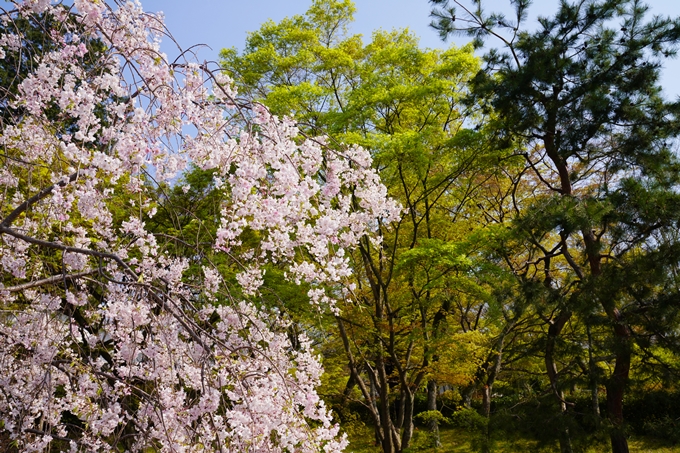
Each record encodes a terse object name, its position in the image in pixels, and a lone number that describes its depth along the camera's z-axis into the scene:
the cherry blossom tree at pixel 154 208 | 2.57
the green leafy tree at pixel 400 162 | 8.06
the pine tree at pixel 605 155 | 5.46
